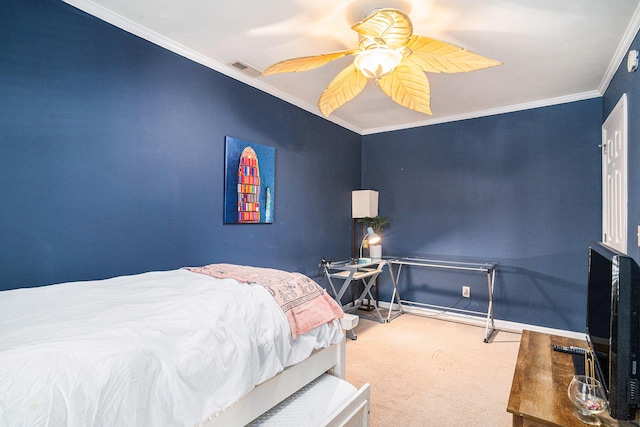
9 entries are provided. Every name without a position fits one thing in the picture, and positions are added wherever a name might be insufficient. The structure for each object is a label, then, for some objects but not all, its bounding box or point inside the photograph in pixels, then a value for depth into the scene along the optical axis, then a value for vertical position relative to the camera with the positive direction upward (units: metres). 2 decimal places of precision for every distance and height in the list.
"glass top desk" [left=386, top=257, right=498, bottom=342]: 3.32 -0.48
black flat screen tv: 0.90 -0.31
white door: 2.33 +0.38
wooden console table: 1.01 -0.58
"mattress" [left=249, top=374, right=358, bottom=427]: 1.36 -0.82
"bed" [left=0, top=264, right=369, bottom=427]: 0.89 -0.45
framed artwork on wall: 2.68 +0.31
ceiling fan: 1.63 +0.88
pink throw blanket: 1.59 -0.40
